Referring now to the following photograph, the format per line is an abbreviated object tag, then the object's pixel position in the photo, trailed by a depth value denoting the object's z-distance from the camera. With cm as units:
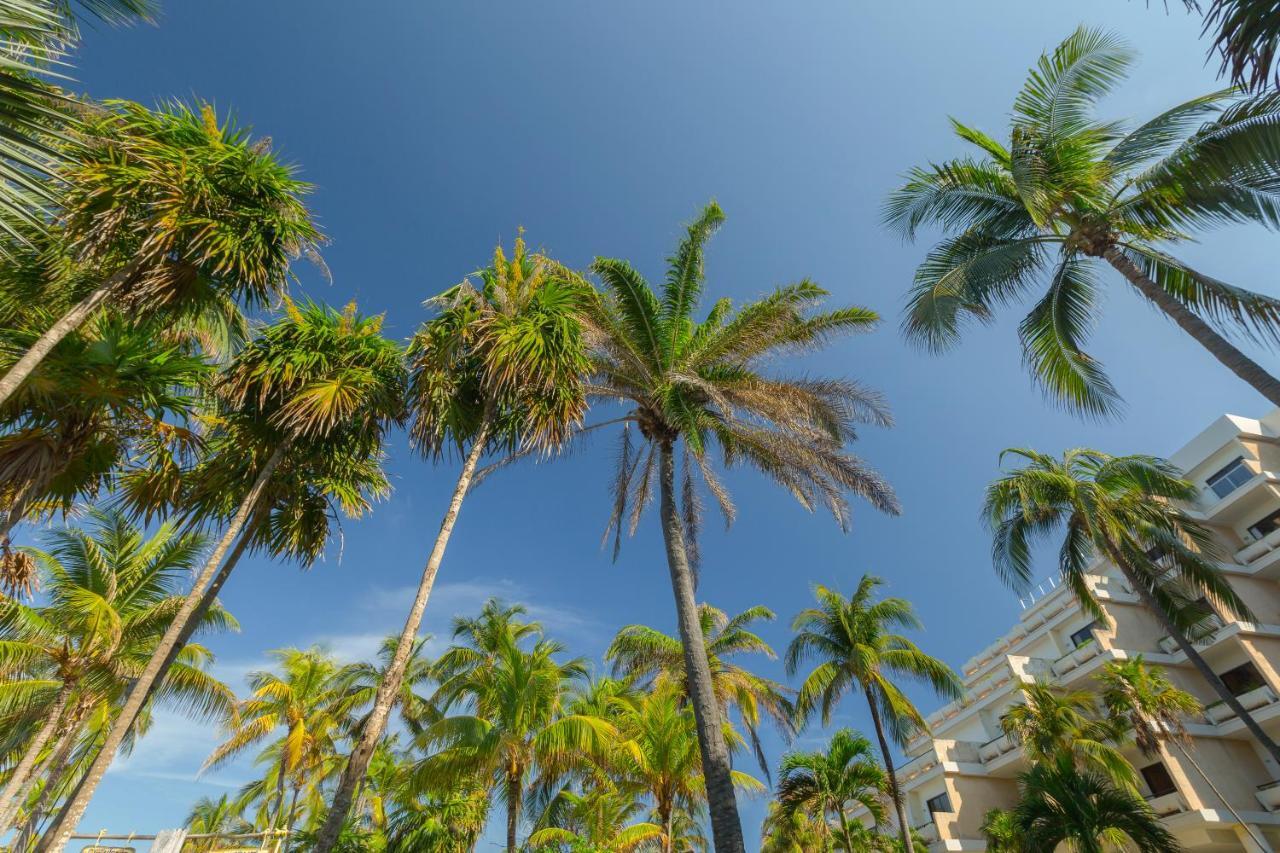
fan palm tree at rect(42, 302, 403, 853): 955
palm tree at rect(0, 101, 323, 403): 858
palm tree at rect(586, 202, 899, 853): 1358
